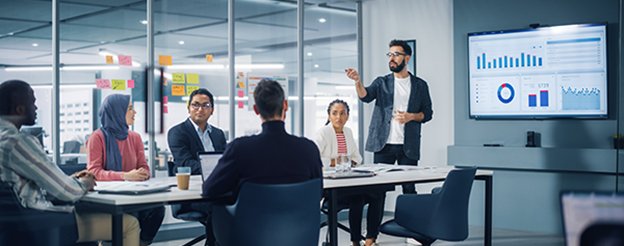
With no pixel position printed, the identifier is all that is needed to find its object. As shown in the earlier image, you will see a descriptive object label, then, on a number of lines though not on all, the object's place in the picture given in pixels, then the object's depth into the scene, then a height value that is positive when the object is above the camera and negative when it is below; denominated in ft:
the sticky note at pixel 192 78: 15.58 +1.34
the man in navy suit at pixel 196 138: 10.85 -0.42
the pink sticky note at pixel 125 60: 14.19 +1.74
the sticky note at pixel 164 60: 14.92 +1.82
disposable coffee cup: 7.97 -0.93
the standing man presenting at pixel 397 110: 13.64 +0.29
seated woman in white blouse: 12.29 -0.85
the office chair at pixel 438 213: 8.89 -1.67
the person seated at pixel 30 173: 6.82 -0.71
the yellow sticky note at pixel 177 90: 15.25 +0.94
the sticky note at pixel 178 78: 15.25 +1.31
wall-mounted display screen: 14.57 +1.46
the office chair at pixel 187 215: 10.66 -2.02
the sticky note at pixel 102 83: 13.91 +1.06
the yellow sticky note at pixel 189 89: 15.55 +0.99
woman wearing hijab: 10.17 -0.59
